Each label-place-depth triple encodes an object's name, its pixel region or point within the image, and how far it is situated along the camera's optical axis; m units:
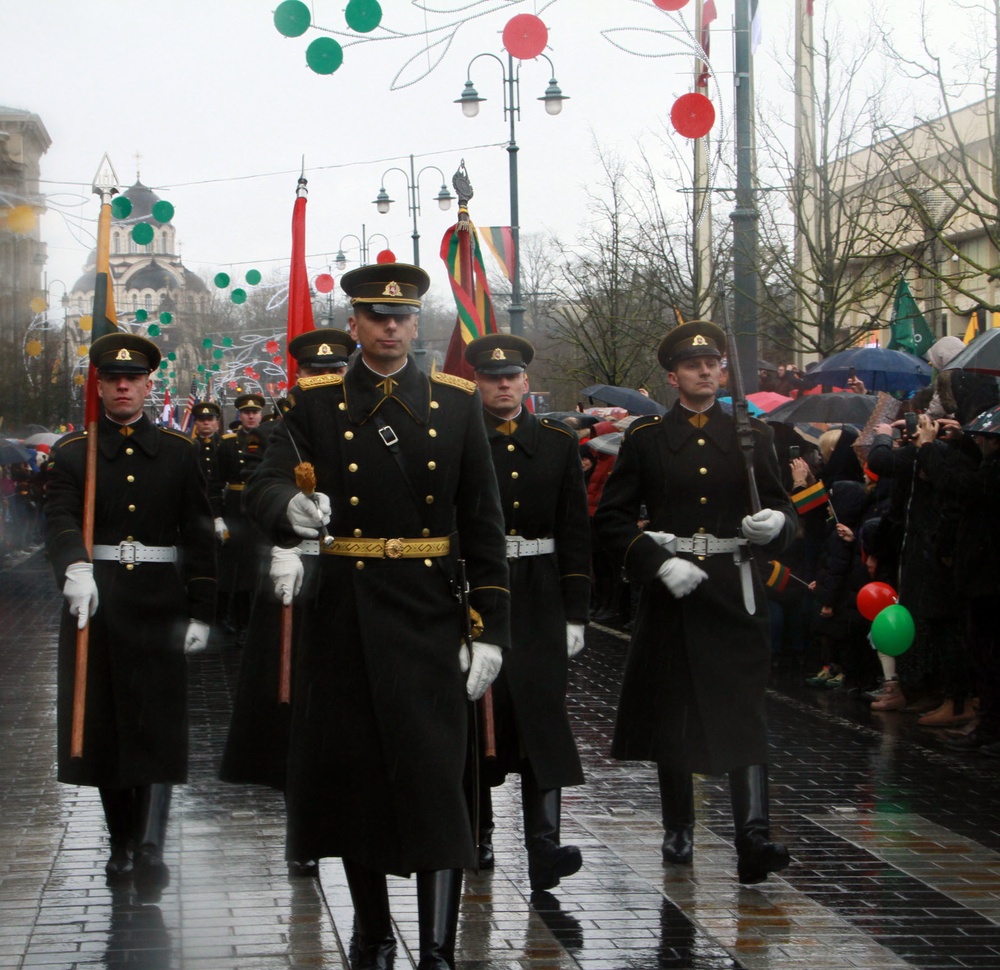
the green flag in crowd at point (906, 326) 21.12
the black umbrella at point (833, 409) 13.00
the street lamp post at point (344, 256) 34.22
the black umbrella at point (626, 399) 17.42
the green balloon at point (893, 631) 10.15
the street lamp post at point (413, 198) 31.52
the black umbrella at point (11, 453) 25.94
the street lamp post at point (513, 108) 22.89
